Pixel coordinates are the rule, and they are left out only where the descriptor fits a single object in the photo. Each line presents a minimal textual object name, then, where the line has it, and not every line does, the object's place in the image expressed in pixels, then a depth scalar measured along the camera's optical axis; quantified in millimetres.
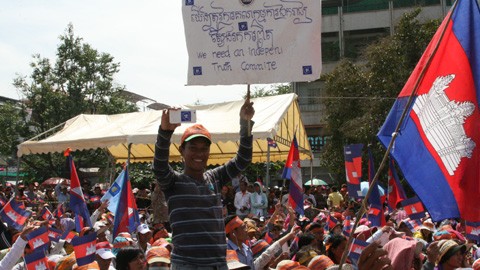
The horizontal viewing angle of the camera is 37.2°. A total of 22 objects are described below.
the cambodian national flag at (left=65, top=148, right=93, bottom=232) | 10739
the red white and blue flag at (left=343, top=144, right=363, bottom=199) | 12477
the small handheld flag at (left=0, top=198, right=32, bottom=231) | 8984
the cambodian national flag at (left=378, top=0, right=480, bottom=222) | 4551
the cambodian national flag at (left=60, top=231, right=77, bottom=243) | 9359
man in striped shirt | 4004
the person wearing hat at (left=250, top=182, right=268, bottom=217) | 15672
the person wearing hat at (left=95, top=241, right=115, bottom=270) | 6676
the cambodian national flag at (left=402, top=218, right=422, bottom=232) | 11122
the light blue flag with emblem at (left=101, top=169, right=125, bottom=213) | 11188
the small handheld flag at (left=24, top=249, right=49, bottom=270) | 6320
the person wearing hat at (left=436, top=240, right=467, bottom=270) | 6129
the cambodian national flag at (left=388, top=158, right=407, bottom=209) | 11734
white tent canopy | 14656
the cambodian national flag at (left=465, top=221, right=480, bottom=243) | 5643
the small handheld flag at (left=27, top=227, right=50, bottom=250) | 6652
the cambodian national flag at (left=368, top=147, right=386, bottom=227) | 10602
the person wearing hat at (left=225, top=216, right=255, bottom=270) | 6699
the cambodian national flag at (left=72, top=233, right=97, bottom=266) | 6543
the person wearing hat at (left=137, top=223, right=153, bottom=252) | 9320
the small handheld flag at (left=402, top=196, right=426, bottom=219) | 10008
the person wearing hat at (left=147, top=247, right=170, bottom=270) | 6070
